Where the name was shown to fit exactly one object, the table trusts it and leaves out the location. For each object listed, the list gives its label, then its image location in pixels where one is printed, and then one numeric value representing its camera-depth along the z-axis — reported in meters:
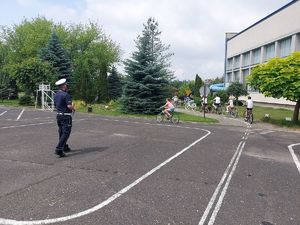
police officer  6.29
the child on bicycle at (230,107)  19.99
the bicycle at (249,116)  16.49
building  29.33
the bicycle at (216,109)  22.60
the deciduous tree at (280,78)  14.46
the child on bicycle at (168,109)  15.32
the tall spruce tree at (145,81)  19.47
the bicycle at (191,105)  26.11
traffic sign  20.17
